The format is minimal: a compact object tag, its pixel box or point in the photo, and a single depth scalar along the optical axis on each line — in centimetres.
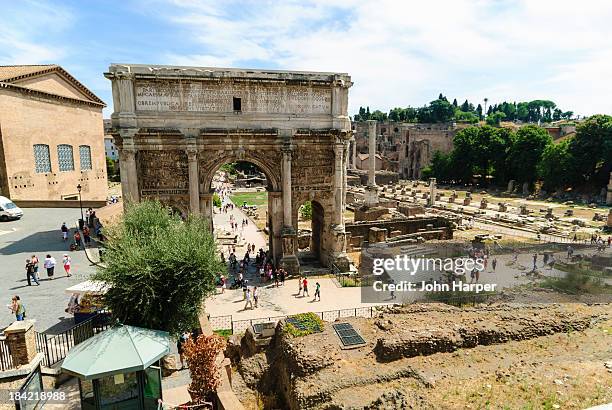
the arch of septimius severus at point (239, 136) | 2014
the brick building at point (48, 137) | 3012
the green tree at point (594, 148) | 5212
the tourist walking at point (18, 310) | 1229
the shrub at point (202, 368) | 924
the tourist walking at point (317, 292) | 1877
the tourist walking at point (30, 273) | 1625
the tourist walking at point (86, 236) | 2227
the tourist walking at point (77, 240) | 2167
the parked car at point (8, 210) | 2694
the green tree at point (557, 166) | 5356
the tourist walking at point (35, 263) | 1636
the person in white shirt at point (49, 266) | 1711
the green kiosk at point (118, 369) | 822
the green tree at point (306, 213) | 3991
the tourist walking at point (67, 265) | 1752
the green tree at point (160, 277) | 1059
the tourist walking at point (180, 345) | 1160
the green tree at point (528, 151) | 6041
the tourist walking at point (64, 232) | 2284
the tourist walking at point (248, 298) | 1804
